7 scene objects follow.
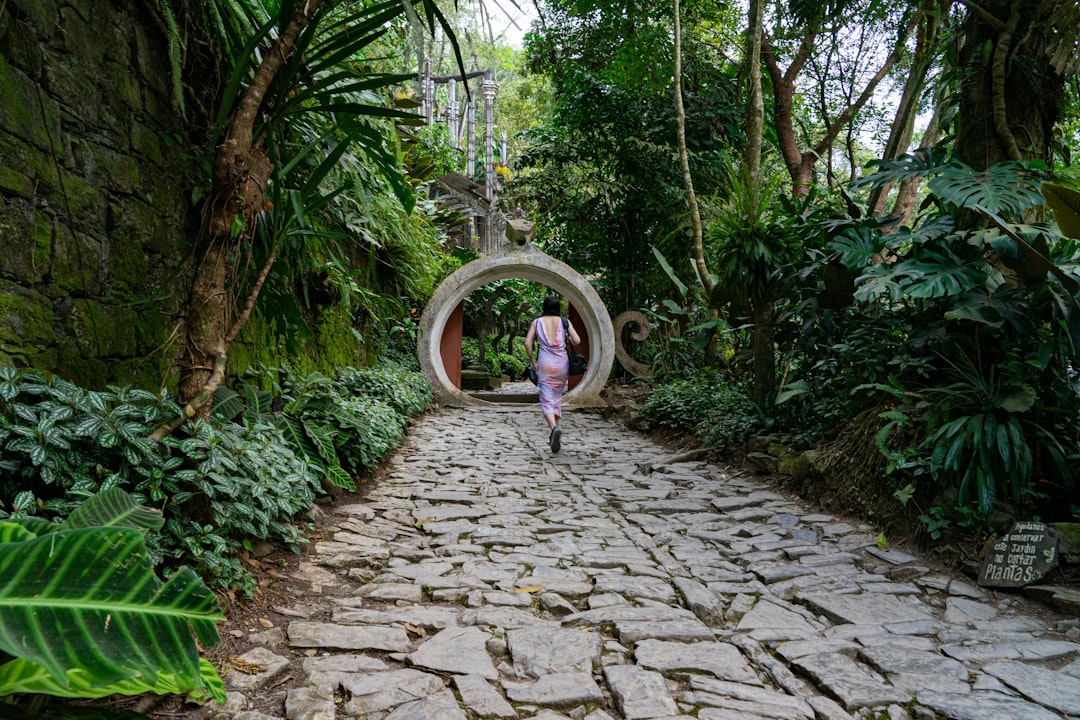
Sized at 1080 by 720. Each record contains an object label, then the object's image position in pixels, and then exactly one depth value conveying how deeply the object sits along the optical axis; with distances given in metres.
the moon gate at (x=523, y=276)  10.78
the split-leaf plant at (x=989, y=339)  3.45
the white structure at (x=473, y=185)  22.41
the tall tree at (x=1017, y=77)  4.22
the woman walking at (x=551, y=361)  7.14
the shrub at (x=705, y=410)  6.18
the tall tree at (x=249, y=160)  2.81
